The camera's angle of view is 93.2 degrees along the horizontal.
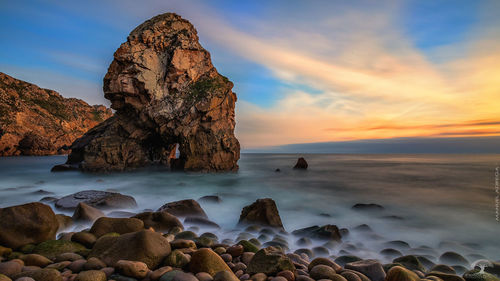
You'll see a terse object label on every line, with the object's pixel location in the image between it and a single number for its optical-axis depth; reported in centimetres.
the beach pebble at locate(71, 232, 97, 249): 374
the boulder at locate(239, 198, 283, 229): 618
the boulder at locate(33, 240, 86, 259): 335
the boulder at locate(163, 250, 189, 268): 300
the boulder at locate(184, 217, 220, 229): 623
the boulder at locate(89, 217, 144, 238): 418
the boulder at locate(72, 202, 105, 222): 569
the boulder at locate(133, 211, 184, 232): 526
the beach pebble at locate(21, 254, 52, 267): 296
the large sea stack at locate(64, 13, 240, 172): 1808
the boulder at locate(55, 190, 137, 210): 733
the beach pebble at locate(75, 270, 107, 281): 244
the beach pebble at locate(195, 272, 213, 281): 260
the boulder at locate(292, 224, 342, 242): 545
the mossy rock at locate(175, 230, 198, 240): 475
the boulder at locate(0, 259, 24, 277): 254
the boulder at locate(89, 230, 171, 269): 299
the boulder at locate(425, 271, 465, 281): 330
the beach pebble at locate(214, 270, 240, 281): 248
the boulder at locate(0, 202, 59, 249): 356
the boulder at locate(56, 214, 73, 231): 511
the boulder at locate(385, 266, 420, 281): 285
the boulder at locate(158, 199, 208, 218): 666
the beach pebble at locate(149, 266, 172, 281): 262
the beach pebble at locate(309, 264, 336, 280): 292
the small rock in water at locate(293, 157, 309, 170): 2828
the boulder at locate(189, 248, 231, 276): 282
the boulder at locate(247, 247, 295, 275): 295
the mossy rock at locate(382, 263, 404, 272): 374
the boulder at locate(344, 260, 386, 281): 326
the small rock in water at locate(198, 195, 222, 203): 921
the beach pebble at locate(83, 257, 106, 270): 282
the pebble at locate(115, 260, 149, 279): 263
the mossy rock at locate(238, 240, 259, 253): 385
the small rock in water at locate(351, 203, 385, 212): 880
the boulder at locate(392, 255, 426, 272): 404
